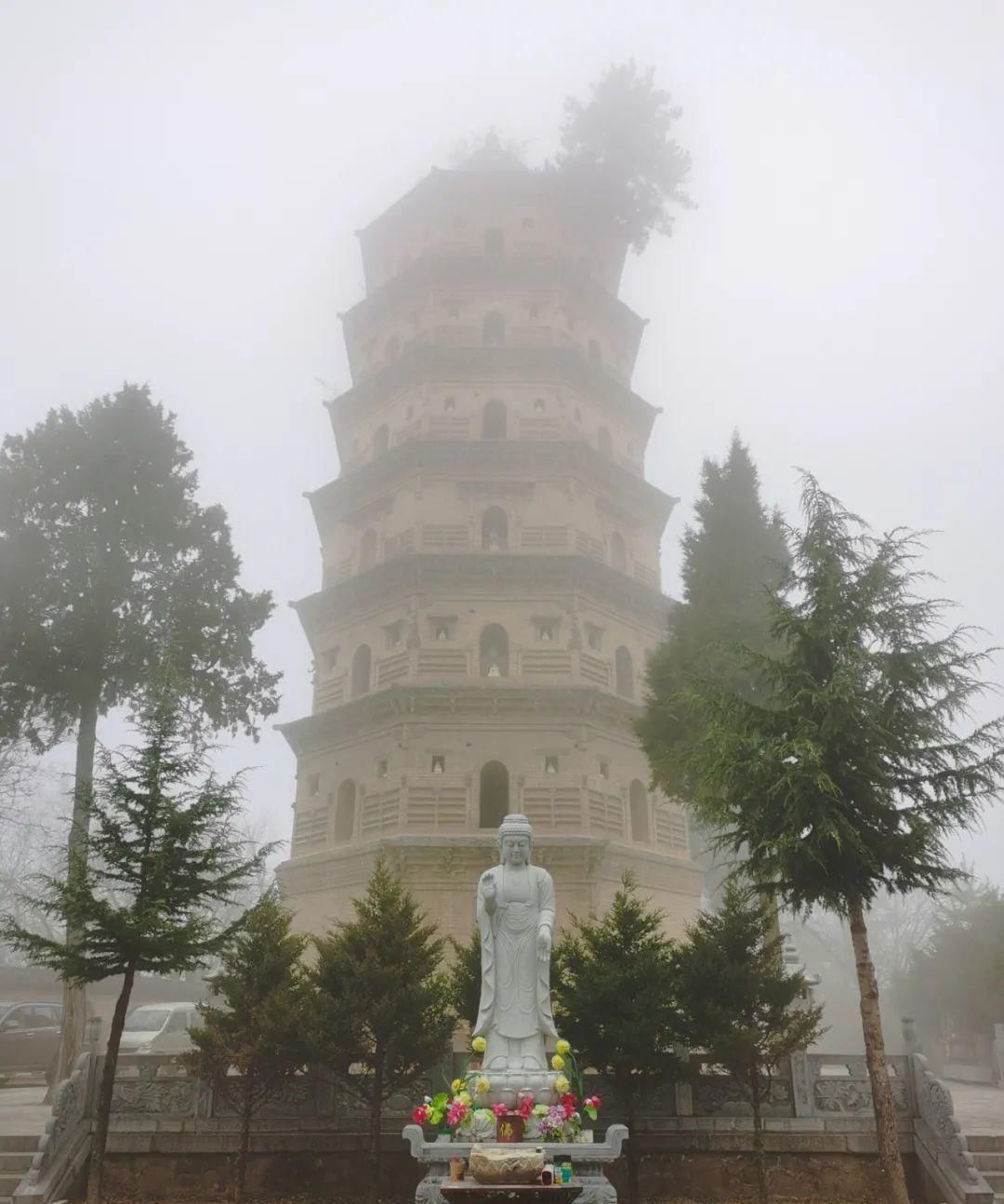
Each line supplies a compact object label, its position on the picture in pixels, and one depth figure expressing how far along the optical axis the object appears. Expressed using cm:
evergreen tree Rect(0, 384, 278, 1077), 1895
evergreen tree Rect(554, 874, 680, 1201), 1211
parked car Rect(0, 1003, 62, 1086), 2108
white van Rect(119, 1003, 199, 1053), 2096
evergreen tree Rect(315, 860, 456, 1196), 1218
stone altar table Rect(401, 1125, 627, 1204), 901
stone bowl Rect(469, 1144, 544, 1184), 845
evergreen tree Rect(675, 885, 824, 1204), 1211
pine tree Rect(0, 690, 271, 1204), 1158
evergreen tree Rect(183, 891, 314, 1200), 1217
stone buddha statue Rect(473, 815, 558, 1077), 1017
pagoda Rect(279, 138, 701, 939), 2070
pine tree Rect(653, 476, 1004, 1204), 1164
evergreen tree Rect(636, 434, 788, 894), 1755
